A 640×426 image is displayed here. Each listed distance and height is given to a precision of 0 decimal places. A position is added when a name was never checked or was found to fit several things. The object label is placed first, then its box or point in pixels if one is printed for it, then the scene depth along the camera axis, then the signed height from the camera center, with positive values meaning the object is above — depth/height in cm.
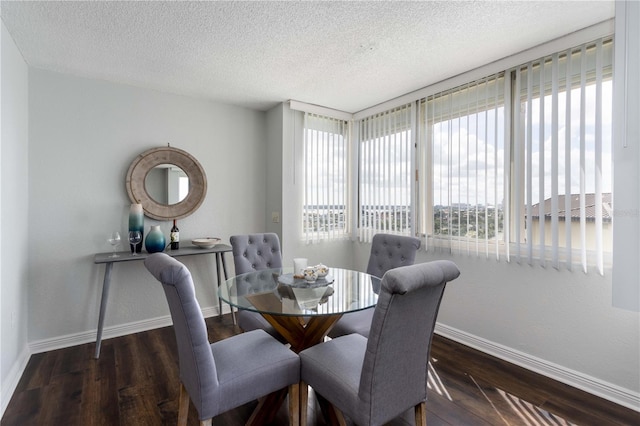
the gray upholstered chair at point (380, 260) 210 -40
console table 261 -41
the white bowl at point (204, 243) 317 -32
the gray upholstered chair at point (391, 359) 125 -67
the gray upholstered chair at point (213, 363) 132 -74
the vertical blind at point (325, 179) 376 +41
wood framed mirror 305 +29
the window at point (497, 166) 210 +40
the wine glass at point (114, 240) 277 -26
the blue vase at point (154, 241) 294 -28
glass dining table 164 -51
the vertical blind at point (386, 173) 337 +45
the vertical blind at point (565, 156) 204 +39
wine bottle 312 -27
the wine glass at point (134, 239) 285 -25
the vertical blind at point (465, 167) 259 +41
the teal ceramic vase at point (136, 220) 288 -8
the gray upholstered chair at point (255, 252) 268 -37
